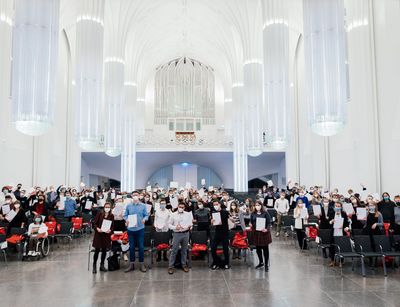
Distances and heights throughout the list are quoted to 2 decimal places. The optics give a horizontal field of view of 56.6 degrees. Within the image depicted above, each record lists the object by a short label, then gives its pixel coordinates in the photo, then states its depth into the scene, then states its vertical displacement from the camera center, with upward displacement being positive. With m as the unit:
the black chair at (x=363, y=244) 8.13 -1.29
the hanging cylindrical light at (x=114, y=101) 20.98 +4.78
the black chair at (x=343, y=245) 8.08 -1.31
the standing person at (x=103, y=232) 8.14 -1.01
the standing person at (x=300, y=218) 10.30 -0.91
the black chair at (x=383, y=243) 8.13 -1.28
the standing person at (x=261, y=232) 8.41 -1.05
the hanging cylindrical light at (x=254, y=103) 21.73 +4.95
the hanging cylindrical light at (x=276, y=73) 15.59 +4.93
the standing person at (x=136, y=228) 8.32 -0.95
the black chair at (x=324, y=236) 8.99 -1.24
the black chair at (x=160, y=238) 8.88 -1.24
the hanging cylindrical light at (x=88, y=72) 15.59 +4.85
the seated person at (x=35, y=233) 9.38 -1.18
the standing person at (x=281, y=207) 13.28 -0.77
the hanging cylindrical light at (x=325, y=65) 10.62 +3.52
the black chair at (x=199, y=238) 9.08 -1.27
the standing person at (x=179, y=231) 8.24 -1.01
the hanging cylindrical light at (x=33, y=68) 10.62 +3.46
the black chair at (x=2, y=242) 8.61 -1.29
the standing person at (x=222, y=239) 8.45 -1.22
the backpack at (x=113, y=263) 8.38 -1.73
